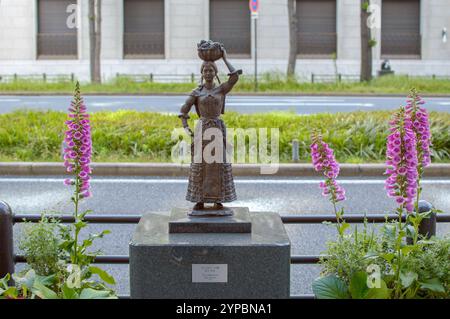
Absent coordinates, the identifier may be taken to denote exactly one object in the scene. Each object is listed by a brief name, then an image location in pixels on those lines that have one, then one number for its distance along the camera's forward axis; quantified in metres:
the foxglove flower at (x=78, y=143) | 4.96
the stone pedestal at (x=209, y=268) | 4.76
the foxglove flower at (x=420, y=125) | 4.82
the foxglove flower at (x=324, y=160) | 5.00
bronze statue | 5.11
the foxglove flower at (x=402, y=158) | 4.70
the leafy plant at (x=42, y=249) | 5.30
